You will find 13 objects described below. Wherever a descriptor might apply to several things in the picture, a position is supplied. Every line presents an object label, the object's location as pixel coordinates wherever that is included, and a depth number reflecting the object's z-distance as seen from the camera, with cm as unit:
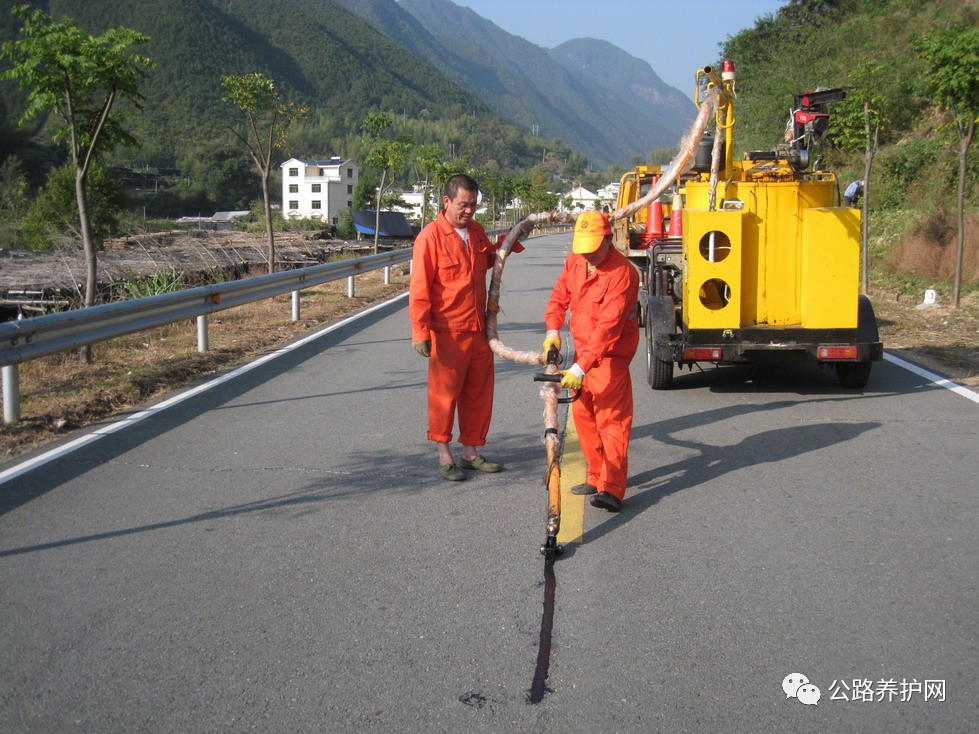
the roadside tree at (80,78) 1112
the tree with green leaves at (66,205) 4001
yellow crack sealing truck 859
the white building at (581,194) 16312
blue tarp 5341
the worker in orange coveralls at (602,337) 568
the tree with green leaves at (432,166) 4847
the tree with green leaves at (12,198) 4528
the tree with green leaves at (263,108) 2131
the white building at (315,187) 11475
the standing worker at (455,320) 625
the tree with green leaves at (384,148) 3319
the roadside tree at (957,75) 1431
